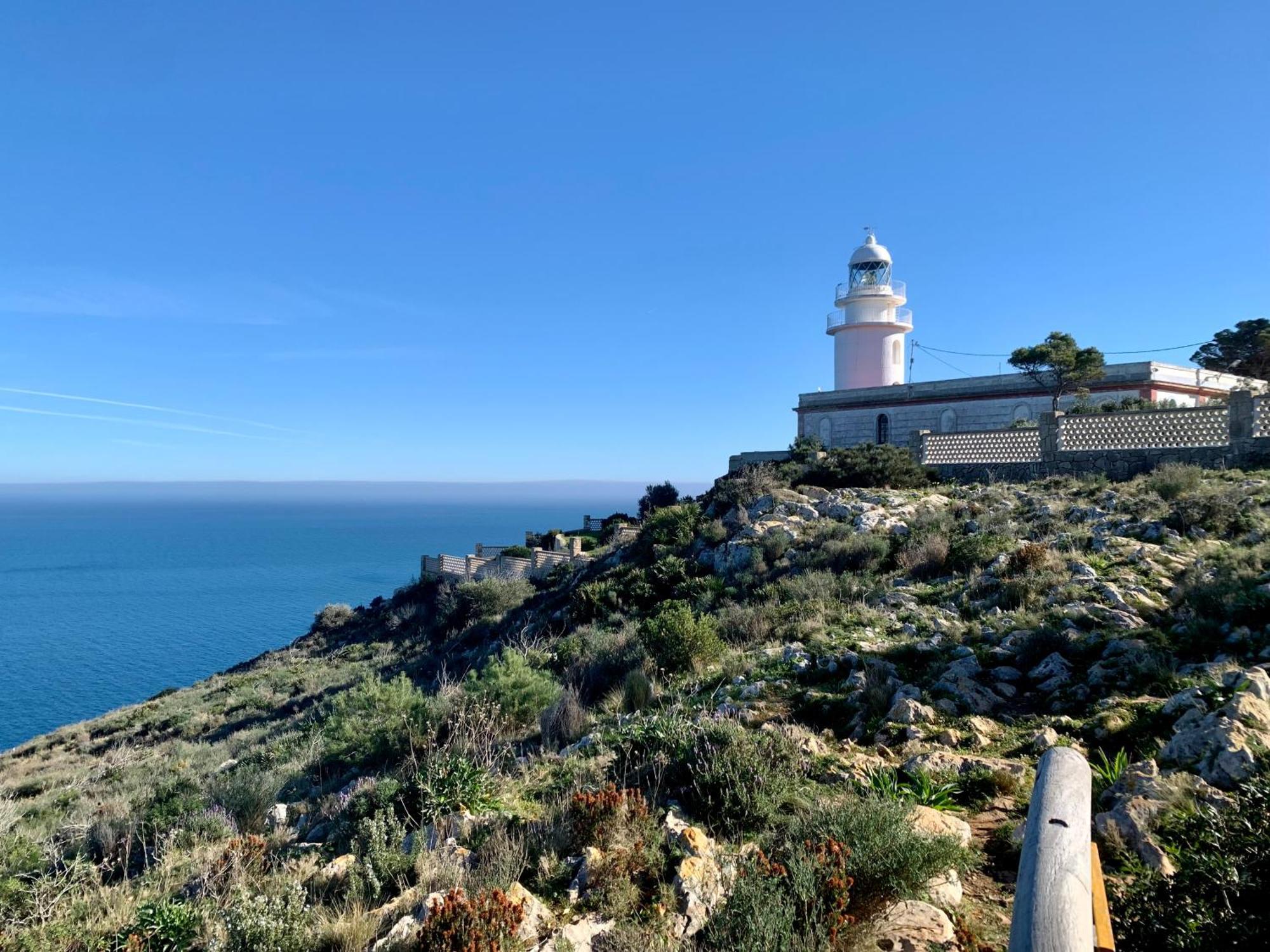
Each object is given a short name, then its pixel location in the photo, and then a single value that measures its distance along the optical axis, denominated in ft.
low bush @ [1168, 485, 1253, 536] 36.68
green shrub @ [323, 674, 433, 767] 27.53
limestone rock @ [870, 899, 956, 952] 11.61
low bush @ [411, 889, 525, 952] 11.37
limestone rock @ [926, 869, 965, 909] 12.75
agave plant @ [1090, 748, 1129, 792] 16.30
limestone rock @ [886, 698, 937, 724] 21.40
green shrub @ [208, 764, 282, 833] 23.66
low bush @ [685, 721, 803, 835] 15.92
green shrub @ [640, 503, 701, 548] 60.29
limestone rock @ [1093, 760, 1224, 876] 13.33
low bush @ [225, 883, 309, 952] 12.53
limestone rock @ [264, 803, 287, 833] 22.51
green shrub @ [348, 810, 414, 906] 14.90
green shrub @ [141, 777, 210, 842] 23.12
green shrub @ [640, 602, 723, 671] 30.71
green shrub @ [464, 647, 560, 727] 28.55
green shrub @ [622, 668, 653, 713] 27.66
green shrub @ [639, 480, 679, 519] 107.96
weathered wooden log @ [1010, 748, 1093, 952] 6.85
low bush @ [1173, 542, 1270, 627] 23.52
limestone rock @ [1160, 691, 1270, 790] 14.87
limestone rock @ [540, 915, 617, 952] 11.73
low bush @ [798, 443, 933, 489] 59.72
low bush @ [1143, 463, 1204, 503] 42.32
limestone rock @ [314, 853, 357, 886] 15.70
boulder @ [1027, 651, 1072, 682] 23.73
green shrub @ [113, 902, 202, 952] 13.30
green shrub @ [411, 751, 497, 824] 18.88
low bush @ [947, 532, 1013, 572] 37.37
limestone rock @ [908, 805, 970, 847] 14.38
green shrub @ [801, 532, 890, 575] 41.96
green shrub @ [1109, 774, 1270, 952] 9.22
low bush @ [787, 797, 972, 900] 12.35
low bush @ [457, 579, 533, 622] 80.18
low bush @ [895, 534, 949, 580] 38.73
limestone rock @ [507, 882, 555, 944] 12.18
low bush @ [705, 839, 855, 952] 10.78
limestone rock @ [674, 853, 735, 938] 12.39
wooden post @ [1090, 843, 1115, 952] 7.45
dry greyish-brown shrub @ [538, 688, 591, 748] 25.00
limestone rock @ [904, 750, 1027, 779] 18.08
